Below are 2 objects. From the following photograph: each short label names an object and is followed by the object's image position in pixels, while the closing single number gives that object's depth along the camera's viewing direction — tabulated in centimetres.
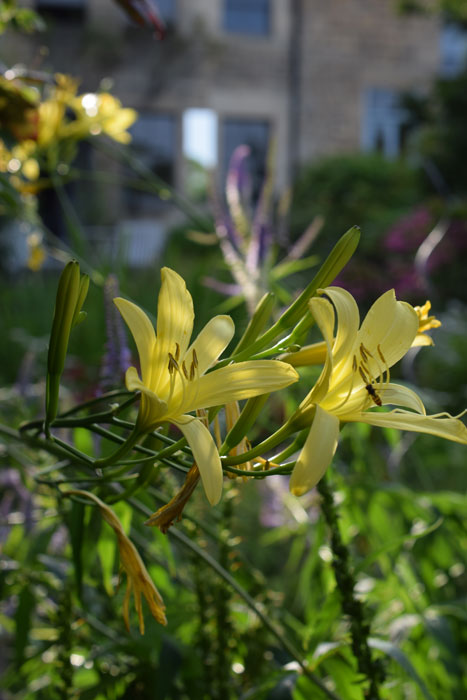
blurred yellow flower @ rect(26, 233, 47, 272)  88
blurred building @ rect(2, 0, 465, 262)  888
